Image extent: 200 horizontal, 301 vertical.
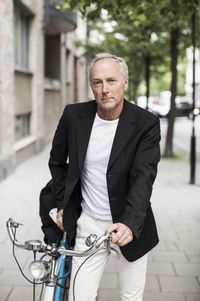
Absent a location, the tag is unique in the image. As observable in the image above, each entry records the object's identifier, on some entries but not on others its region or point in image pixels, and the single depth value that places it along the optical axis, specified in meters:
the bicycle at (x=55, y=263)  1.91
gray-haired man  2.32
